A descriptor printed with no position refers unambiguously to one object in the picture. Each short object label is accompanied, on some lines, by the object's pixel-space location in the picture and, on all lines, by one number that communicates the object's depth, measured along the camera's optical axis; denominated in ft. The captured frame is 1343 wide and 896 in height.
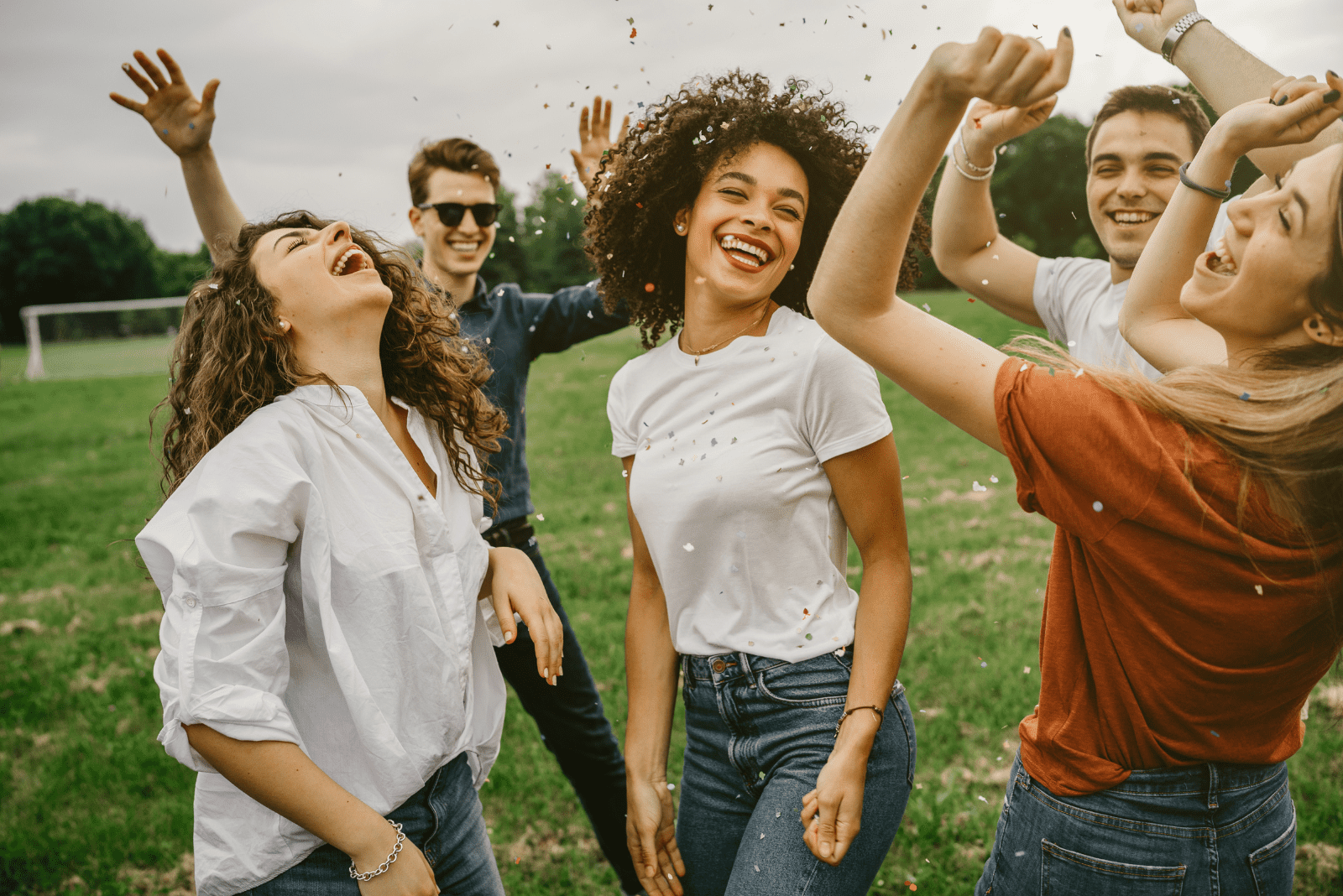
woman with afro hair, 6.87
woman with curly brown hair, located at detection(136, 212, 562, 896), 5.50
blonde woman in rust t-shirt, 4.52
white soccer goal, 110.42
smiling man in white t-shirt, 8.13
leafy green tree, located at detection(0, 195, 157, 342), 182.39
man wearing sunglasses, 11.60
